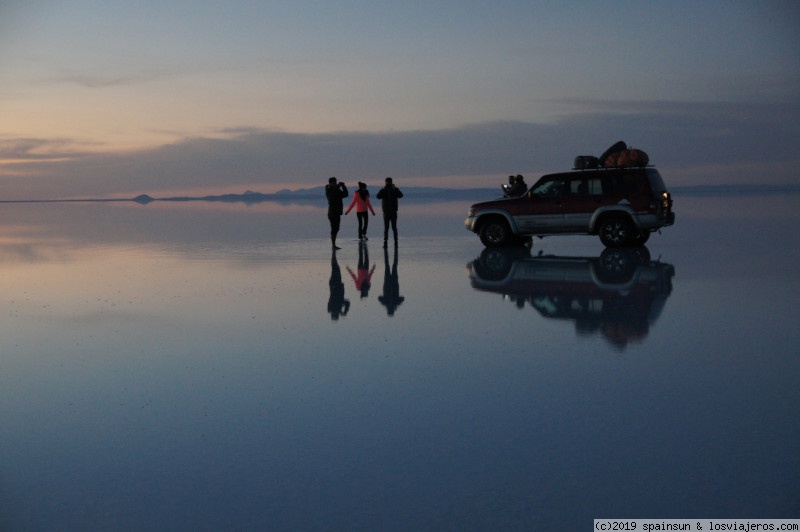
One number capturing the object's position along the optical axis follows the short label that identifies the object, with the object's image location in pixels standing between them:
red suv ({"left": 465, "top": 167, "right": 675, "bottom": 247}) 19.62
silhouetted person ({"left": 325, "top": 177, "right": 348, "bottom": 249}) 22.73
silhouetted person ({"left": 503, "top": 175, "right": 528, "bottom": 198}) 24.30
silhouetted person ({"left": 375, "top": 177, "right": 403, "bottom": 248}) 22.66
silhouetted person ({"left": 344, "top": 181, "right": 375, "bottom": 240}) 23.70
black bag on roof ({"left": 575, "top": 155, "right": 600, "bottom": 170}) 20.27
